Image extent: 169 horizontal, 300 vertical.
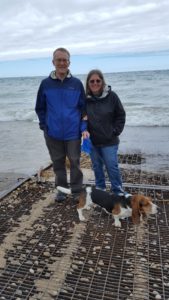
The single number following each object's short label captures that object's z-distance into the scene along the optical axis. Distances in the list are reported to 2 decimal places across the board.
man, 3.43
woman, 3.41
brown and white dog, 3.14
